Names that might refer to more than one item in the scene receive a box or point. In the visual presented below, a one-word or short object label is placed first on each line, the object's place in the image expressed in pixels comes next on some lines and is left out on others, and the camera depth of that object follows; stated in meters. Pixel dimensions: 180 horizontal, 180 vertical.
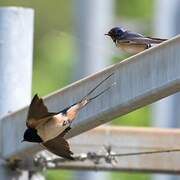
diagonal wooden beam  7.50
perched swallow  8.20
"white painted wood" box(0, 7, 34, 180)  9.14
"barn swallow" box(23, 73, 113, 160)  7.58
